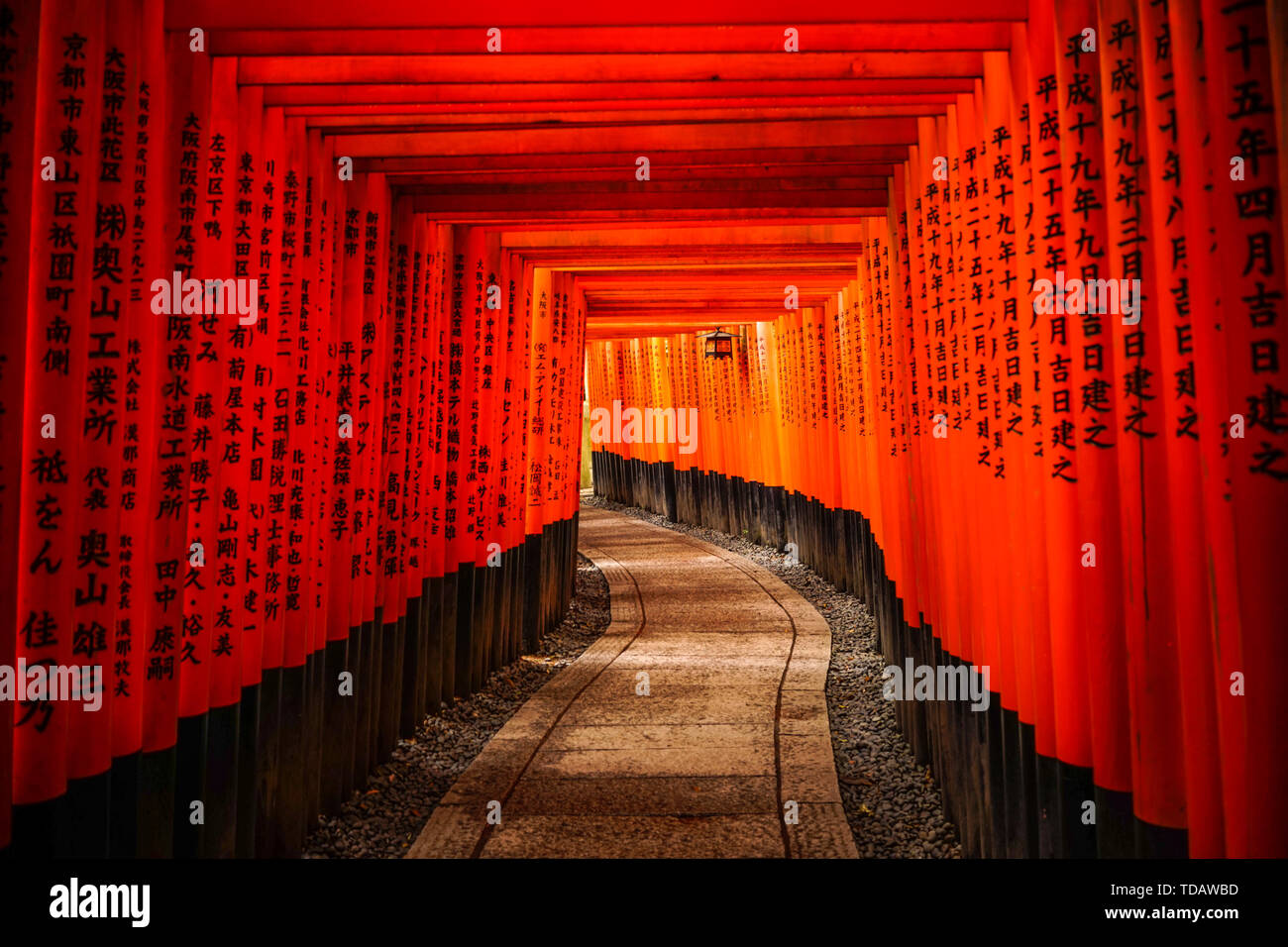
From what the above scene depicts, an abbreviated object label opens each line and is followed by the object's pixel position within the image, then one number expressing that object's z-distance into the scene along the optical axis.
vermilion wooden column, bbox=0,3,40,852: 2.36
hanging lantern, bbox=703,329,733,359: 12.23
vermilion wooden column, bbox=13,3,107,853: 2.56
